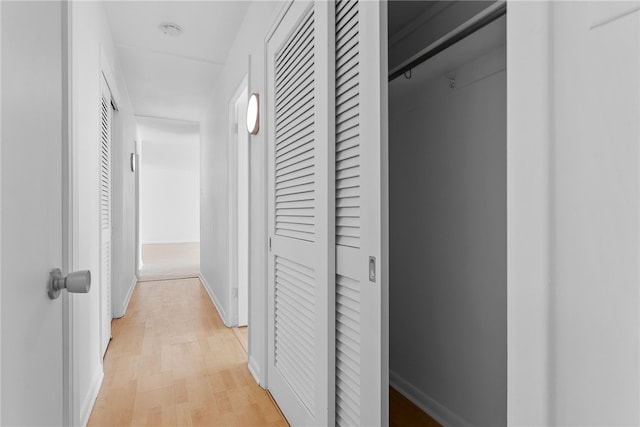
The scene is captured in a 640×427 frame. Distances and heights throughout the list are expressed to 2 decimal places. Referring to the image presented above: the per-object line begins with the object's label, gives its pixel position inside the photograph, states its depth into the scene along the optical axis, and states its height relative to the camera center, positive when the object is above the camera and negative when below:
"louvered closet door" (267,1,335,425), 1.26 -0.01
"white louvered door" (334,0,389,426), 0.98 -0.01
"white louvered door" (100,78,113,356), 2.52 -0.06
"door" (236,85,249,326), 3.08 +0.09
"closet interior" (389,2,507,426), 1.54 -0.03
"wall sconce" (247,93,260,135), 2.12 +0.61
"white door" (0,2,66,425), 0.58 +0.00
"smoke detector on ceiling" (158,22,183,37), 2.64 +1.42
